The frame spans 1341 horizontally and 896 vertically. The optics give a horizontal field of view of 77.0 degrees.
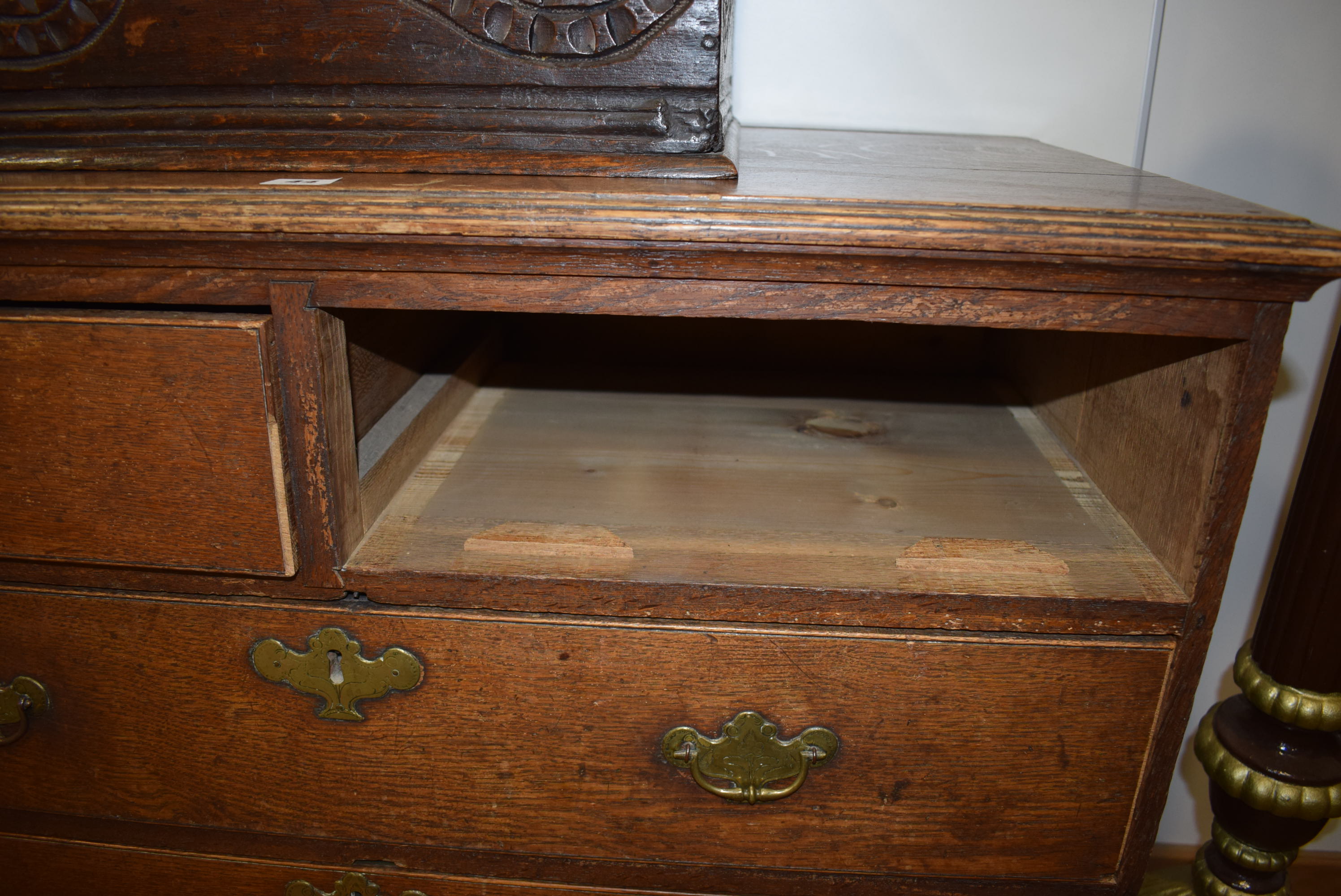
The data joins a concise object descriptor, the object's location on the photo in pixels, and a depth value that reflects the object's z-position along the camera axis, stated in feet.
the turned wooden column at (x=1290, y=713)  2.30
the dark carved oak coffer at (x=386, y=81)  2.17
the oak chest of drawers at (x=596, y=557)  1.88
